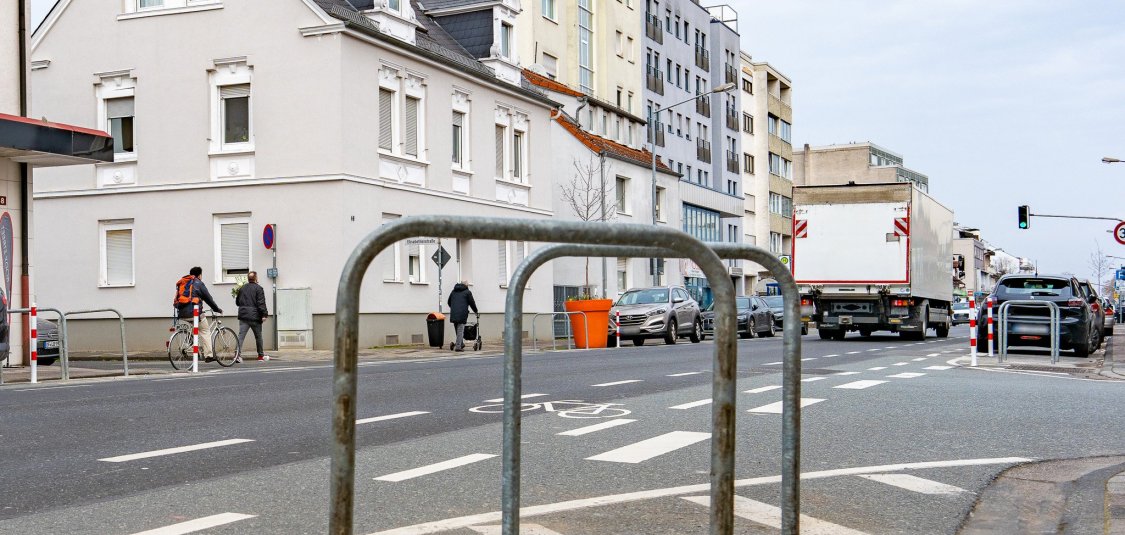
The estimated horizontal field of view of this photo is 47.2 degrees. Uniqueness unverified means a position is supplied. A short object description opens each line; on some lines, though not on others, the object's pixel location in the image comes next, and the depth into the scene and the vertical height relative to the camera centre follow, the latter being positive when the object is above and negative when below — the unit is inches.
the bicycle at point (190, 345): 842.2 -58.1
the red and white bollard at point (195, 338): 792.3 -49.7
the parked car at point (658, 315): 1343.5 -59.2
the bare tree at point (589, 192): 1897.1 +100.4
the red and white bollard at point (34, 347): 678.2 -46.3
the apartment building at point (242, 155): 1235.9 +105.0
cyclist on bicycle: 868.0 -23.4
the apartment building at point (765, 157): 3410.4 +278.5
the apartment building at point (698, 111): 2642.7 +338.7
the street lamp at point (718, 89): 1791.0 +238.4
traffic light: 2128.4 +65.3
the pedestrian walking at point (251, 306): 972.6 -34.7
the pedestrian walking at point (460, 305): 1157.1 -41.4
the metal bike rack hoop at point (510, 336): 130.0 -8.8
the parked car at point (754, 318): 1672.0 -78.9
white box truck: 1244.5 +2.8
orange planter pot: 1289.4 -62.8
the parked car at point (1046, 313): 946.1 -41.1
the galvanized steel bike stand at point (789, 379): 179.9 -17.1
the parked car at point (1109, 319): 1729.2 -84.0
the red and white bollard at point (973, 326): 802.8 -43.7
